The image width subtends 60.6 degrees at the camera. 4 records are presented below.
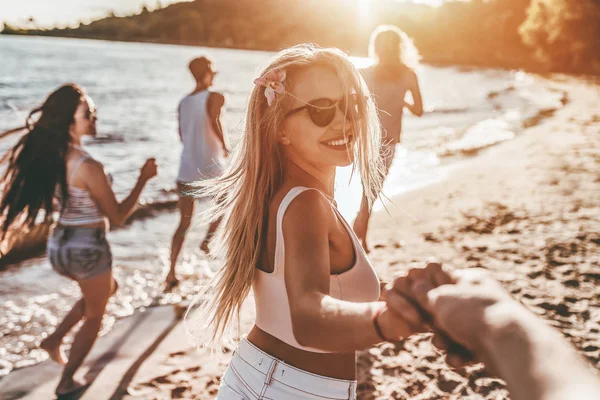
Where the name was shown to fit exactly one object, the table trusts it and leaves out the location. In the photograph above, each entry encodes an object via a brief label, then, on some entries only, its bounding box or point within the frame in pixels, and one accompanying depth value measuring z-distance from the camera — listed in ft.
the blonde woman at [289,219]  5.01
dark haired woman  10.45
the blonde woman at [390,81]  17.69
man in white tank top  17.22
